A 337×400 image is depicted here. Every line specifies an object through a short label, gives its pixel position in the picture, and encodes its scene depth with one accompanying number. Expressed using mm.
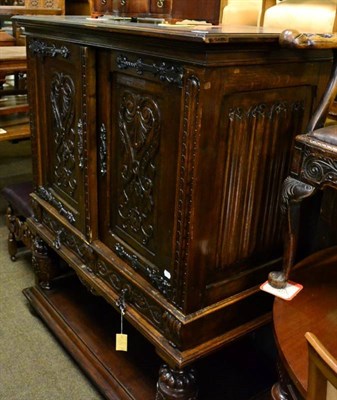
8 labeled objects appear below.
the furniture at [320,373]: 597
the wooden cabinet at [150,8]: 1416
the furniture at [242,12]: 1793
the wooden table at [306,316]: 911
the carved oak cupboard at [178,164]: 1018
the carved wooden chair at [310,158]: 968
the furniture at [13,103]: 2852
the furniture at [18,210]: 2174
